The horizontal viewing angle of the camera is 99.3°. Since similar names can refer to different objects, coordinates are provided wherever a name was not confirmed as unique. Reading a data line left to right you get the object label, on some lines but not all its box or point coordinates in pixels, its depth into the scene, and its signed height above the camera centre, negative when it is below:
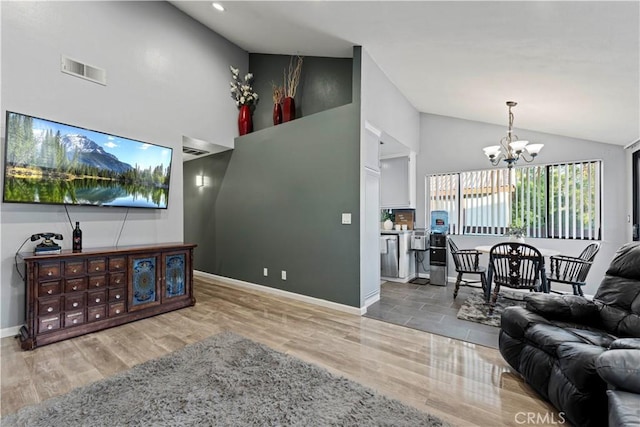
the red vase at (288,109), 4.49 +1.73
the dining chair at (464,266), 3.89 -0.79
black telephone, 2.75 -0.29
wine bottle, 3.03 -0.30
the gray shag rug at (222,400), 1.63 -1.24
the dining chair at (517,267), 3.30 -0.67
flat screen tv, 2.73 +0.54
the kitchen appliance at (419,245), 5.38 -0.62
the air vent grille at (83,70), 3.16 +1.73
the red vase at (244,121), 5.01 +1.71
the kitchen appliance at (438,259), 5.03 -0.85
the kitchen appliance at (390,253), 5.25 -0.77
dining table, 3.29 -0.73
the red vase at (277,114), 4.64 +1.70
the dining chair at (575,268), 3.30 -0.68
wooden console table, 2.62 -0.85
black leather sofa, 1.32 -0.82
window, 4.26 +0.26
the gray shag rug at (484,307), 3.28 -1.27
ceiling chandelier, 3.64 +0.91
